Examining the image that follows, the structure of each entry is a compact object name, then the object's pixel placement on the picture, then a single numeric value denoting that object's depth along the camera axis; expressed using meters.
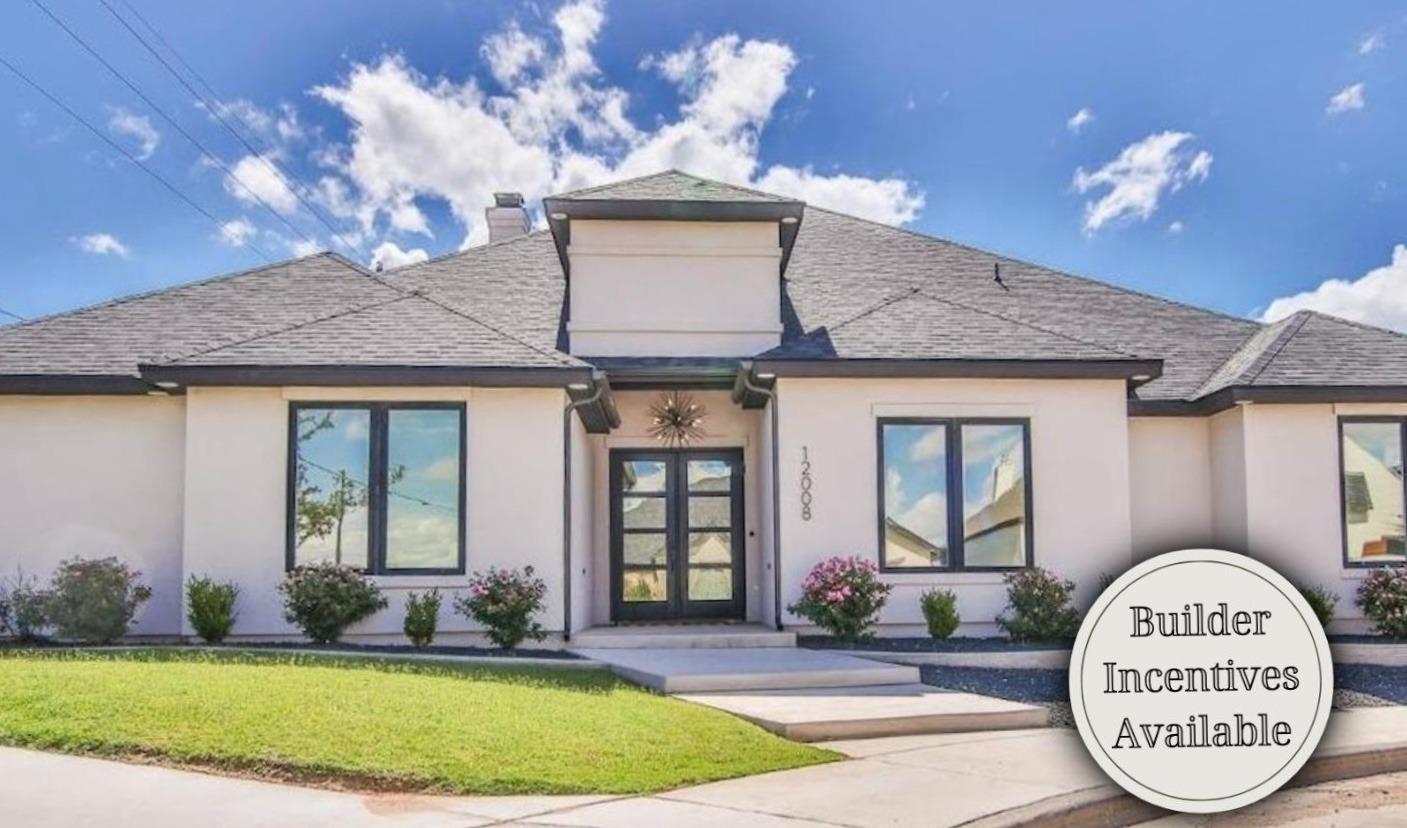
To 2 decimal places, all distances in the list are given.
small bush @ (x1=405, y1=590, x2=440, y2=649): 11.61
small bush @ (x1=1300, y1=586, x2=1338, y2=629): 12.06
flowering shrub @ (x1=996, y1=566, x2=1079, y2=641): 12.13
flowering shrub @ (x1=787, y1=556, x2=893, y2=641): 11.89
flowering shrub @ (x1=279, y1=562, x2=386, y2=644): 11.42
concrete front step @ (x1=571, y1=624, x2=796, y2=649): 11.84
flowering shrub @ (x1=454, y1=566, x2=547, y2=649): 11.52
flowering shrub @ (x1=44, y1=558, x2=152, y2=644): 11.41
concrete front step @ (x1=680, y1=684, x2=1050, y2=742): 7.75
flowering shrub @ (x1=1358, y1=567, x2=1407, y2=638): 12.54
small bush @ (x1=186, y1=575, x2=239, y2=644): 11.48
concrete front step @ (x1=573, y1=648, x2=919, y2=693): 9.34
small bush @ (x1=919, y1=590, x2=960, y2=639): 12.23
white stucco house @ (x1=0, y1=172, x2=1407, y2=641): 12.05
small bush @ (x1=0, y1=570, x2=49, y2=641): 11.62
